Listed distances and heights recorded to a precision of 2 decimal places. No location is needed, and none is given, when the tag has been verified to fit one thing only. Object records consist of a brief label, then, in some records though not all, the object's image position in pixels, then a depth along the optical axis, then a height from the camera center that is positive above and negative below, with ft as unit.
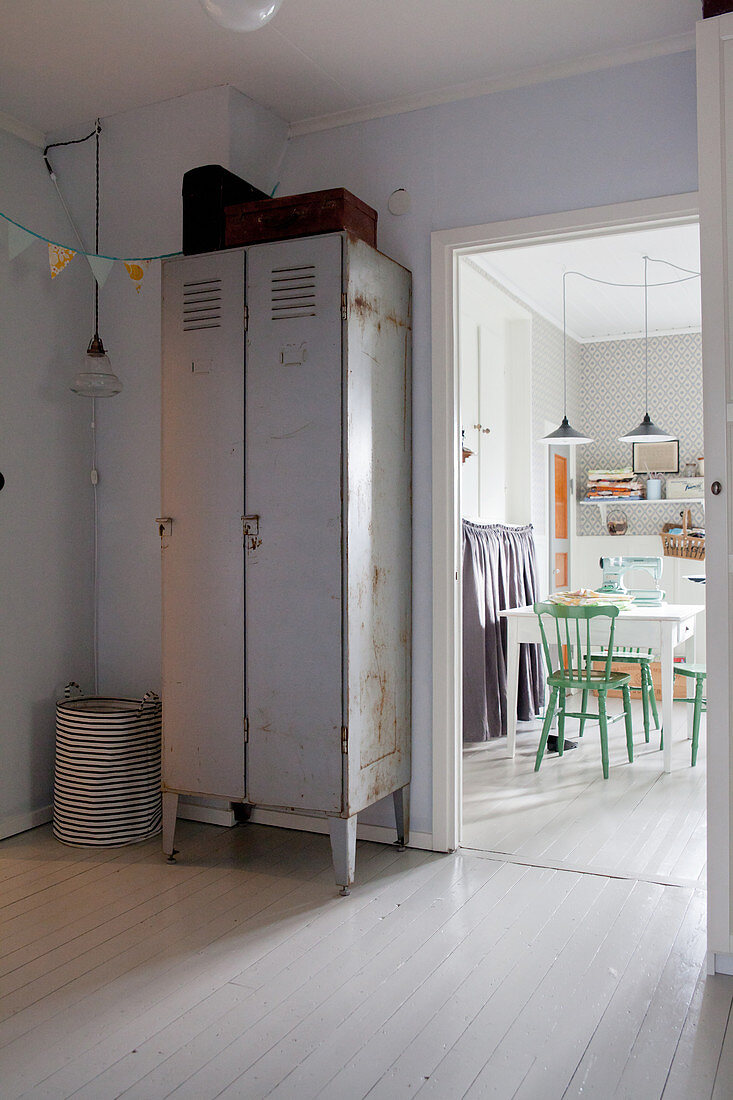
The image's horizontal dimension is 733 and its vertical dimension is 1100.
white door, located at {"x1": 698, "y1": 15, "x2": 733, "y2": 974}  7.64 +1.39
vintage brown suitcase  9.50 +3.76
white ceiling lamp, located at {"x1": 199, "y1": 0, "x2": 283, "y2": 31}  5.30 +3.28
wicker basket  21.84 +0.50
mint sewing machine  17.10 -0.21
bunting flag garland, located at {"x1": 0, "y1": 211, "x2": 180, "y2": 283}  10.60 +3.74
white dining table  14.74 -1.19
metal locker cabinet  9.30 +0.39
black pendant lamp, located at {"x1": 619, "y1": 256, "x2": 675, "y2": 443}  18.86 +2.75
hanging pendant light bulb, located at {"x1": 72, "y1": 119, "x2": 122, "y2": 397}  10.87 +2.28
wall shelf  22.29 +1.56
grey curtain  16.30 -1.15
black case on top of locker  10.35 +4.19
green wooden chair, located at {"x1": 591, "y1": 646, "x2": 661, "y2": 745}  16.44 -2.21
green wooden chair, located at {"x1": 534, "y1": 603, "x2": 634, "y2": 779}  14.44 -1.90
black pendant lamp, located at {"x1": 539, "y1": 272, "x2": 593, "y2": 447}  18.08 +2.56
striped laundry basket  10.67 -2.52
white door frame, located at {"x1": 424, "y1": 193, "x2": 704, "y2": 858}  10.56 +0.26
